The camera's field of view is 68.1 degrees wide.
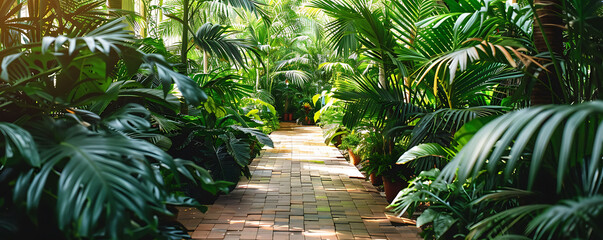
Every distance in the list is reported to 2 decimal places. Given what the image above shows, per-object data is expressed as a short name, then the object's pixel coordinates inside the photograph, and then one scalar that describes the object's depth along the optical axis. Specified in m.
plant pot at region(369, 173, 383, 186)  4.43
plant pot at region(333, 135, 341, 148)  7.93
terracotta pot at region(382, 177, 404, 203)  3.62
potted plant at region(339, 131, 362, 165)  5.90
